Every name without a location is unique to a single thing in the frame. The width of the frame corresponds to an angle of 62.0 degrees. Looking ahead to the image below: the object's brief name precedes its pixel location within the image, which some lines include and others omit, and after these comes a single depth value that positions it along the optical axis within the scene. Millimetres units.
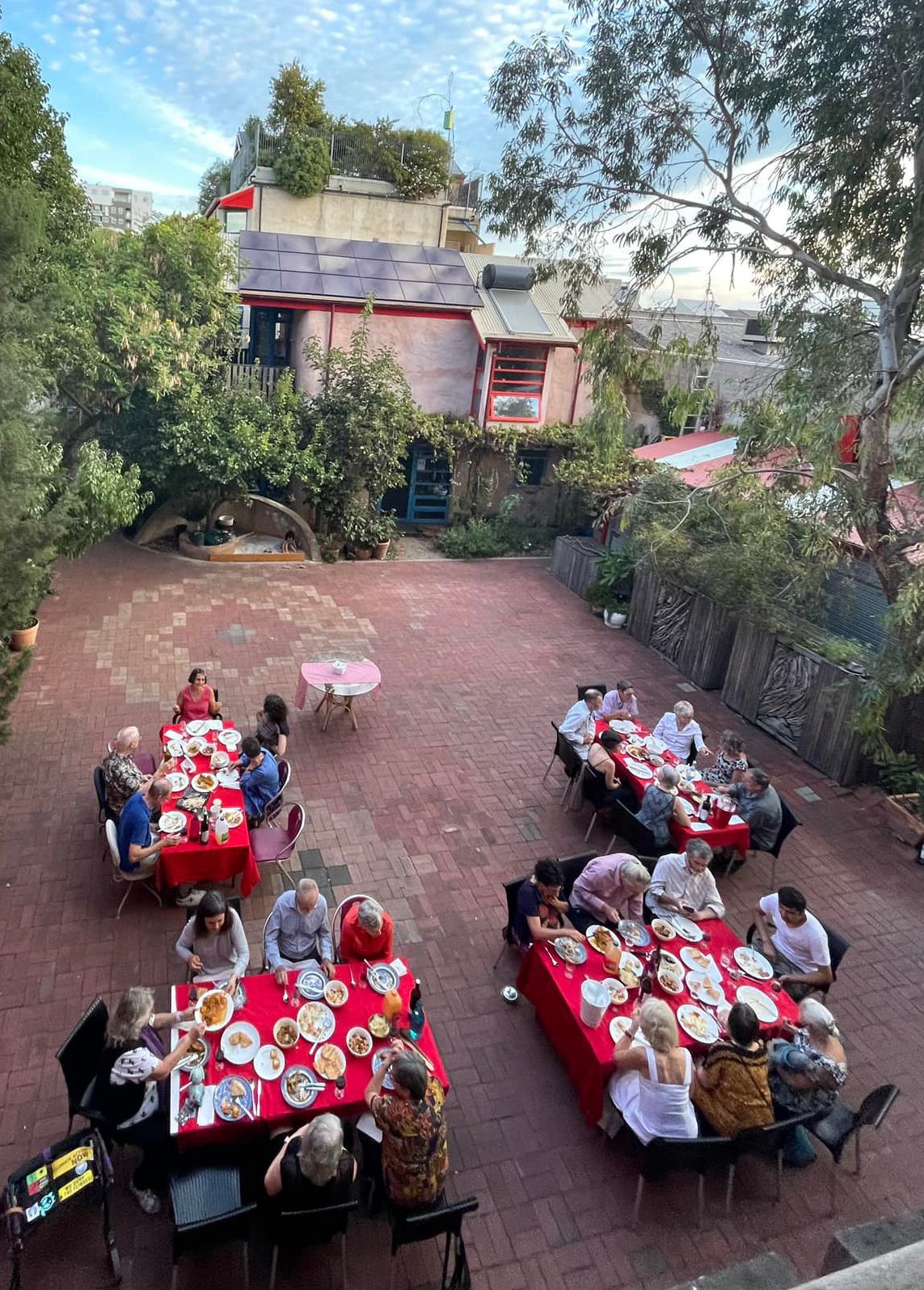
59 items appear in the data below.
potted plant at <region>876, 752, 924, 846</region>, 8672
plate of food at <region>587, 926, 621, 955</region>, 5453
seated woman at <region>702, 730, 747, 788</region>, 8016
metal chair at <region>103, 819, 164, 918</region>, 6031
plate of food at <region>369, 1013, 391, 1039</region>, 4684
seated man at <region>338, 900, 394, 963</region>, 5242
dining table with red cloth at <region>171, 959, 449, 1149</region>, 4133
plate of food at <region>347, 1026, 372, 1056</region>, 4578
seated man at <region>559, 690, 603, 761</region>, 8352
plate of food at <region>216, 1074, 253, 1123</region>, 4137
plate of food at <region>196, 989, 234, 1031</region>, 4621
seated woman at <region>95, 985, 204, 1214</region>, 4172
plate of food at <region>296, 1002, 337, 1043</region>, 4645
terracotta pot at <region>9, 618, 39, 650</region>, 10727
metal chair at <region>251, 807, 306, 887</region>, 6609
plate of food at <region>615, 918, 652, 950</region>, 5602
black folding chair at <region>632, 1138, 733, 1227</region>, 4293
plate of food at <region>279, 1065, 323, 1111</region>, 4250
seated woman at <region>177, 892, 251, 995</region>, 5160
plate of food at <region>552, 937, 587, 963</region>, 5406
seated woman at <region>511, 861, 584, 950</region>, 5719
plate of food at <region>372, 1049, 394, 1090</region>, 4496
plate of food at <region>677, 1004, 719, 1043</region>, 4941
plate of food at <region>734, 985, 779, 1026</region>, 5133
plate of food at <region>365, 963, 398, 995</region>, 5023
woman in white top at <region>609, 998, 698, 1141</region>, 4422
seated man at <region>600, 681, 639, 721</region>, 8828
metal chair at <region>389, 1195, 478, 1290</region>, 3719
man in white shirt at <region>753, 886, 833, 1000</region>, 5777
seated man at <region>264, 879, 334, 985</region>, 5379
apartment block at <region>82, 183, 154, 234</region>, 94906
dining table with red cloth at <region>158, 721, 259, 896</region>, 6227
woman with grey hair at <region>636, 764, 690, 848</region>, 7105
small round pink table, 9352
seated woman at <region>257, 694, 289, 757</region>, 7612
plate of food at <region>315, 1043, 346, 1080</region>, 4438
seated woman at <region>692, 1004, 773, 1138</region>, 4484
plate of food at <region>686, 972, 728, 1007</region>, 5219
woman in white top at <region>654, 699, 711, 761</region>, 8523
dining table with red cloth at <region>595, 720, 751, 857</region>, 7193
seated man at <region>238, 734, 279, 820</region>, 7000
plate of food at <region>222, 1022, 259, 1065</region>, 4457
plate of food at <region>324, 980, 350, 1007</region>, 4871
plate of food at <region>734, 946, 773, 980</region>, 5500
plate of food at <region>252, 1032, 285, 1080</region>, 4387
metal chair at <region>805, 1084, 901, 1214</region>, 4711
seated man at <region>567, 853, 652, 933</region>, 5930
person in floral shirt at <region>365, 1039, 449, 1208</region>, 3924
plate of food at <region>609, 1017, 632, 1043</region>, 4855
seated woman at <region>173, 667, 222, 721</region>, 8219
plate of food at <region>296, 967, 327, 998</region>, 4906
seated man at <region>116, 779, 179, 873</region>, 6070
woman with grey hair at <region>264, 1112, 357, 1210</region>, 3629
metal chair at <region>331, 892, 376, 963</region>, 5625
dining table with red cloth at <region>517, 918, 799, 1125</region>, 4844
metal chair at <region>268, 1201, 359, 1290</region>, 3654
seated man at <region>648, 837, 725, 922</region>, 6031
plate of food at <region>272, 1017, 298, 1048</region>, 4566
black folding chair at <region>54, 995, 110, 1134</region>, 4191
